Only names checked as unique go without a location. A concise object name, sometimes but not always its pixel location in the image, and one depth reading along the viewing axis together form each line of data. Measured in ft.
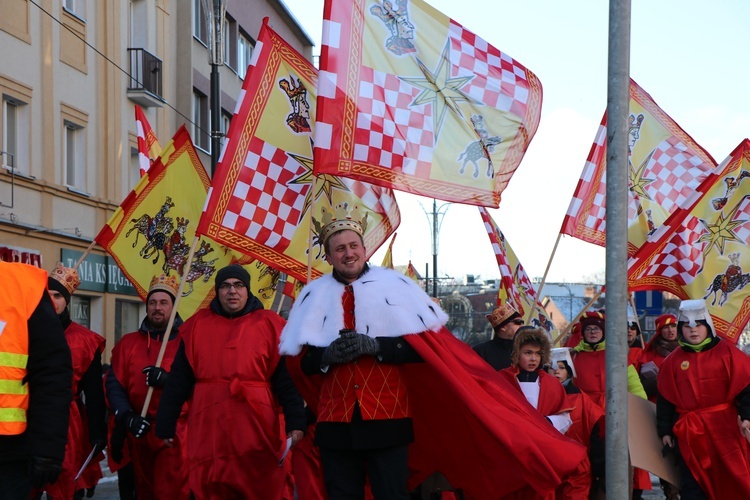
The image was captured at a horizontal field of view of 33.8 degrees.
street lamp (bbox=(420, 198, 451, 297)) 187.01
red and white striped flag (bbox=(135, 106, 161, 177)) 43.65
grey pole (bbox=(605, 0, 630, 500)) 18.76
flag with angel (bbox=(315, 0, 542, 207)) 31.19
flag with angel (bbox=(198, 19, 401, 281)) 32.19
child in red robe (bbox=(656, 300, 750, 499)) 29.43
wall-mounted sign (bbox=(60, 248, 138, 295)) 73.61
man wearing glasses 25.21
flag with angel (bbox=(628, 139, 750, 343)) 40.70
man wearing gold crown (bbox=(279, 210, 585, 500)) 20.33
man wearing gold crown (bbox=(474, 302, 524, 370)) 33.40
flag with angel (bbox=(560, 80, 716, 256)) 42.96
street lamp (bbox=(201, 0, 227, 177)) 51.19
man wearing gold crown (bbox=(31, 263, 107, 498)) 29.53
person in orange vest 16.65
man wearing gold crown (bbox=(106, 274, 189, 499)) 28.37
